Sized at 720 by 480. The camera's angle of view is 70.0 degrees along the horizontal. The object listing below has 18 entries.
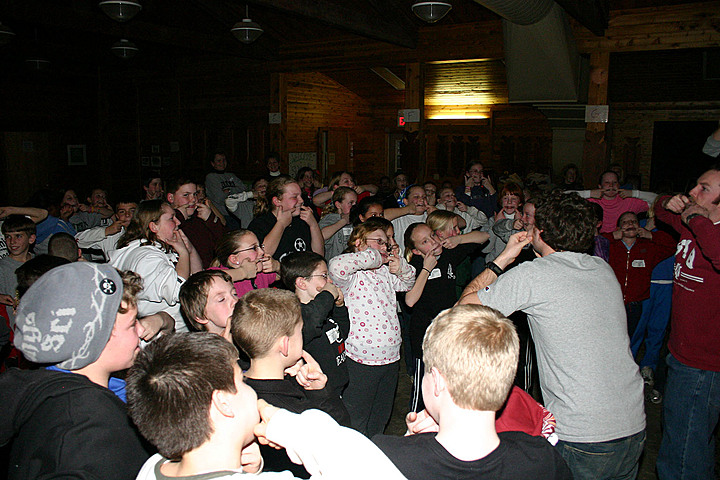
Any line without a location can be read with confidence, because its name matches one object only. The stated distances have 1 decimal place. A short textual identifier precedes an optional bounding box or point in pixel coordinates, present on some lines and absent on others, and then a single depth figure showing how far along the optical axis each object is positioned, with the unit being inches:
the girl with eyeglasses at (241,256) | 124.1
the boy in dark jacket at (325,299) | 107.9
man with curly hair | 80.3
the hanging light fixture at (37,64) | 417.4
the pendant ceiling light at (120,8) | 249.4
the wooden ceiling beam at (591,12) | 224.1
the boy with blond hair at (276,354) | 76.4
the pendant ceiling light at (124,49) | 375.2
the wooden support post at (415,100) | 380.8
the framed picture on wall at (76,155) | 545.6
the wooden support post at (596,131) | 310.8
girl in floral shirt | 123.6
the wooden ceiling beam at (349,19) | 281.3
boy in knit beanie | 51.1
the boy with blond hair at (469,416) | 52.0
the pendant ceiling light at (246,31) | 303.3
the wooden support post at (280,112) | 445.4
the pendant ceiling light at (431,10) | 251.4
